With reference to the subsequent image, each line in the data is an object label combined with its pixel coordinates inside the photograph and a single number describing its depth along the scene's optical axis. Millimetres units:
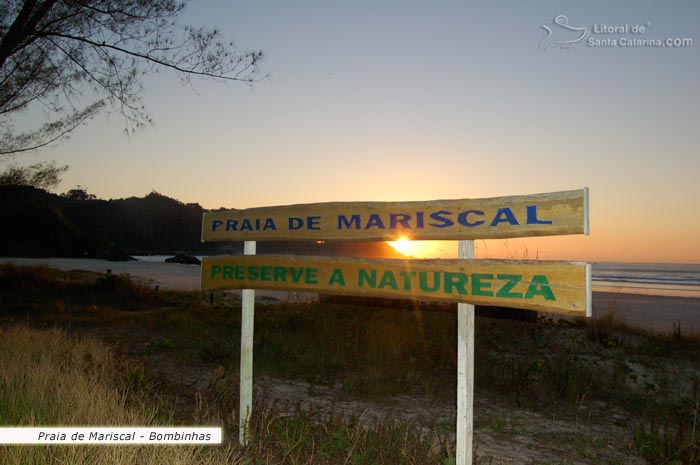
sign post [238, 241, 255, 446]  5008
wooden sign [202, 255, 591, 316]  3438
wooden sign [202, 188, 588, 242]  3521
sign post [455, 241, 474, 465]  3844
